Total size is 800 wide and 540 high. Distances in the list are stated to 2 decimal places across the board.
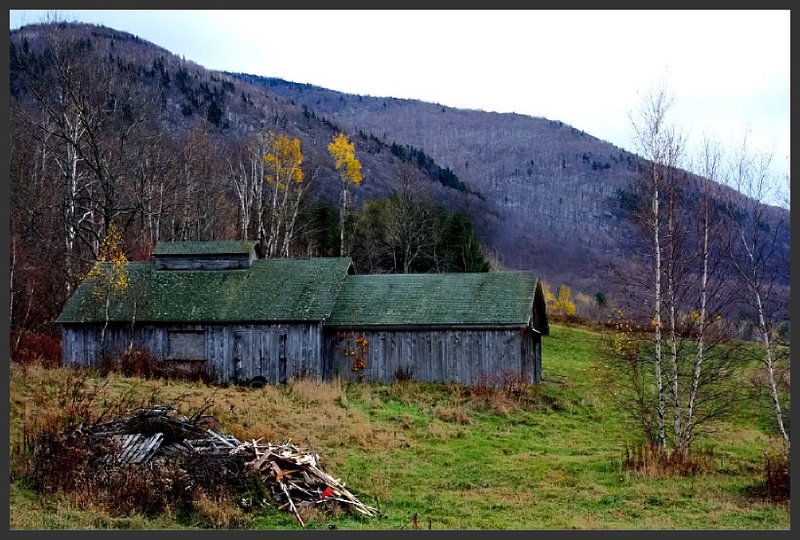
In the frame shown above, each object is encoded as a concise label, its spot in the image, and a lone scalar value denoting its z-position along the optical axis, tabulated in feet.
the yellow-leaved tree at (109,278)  97.19
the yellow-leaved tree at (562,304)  245.98
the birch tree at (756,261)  54.29
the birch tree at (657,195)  57.31
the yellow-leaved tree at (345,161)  163.63
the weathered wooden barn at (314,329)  93.25
